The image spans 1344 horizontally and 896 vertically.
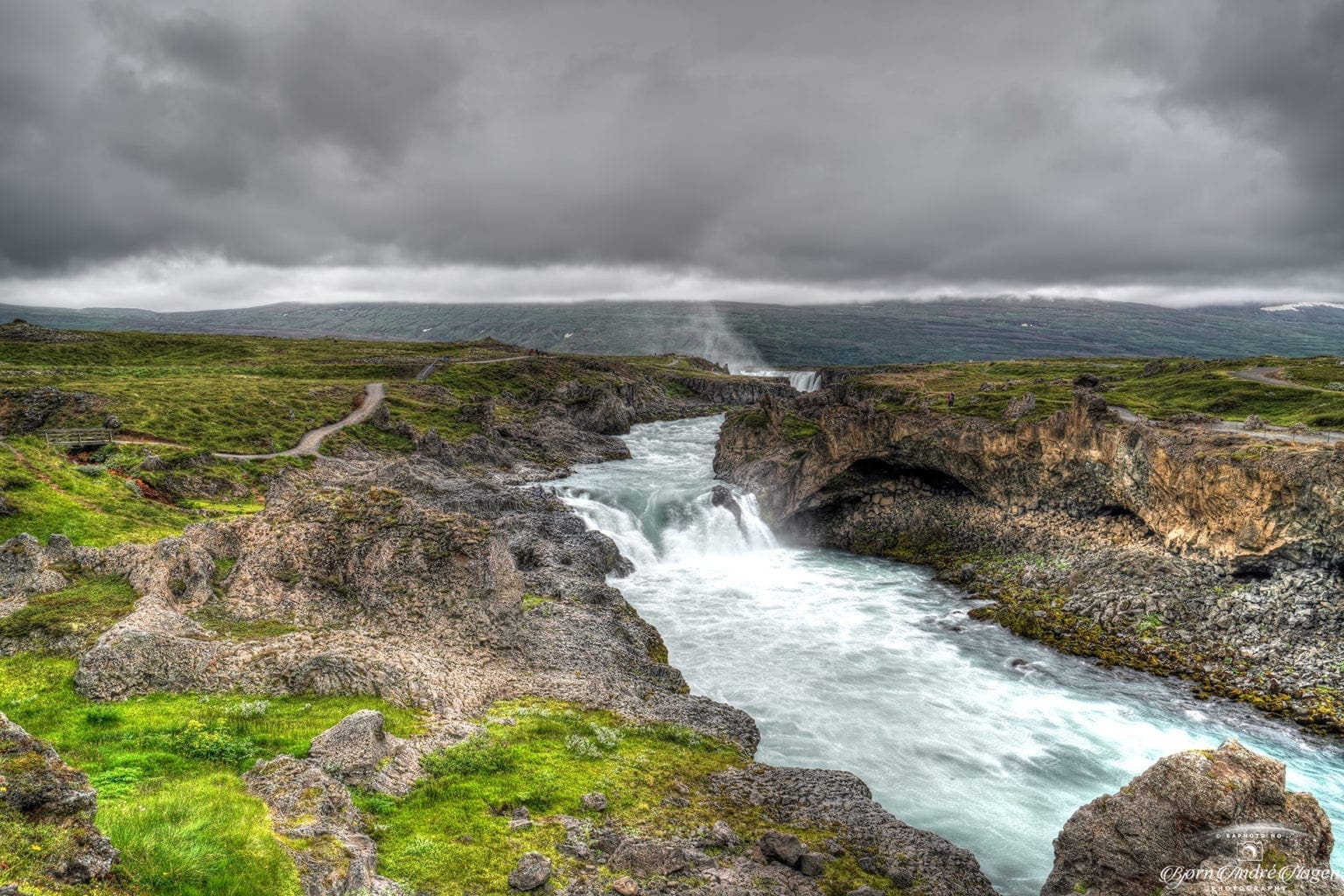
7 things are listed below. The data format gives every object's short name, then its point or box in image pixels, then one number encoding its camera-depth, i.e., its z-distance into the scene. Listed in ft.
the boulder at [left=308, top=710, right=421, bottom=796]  46.93
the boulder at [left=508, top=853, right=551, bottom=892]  40.01
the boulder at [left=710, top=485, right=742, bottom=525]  186.39
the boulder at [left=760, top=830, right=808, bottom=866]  47.75
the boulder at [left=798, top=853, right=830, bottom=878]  46.93
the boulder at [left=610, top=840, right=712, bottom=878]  43.73
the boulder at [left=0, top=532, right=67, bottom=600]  67.31
